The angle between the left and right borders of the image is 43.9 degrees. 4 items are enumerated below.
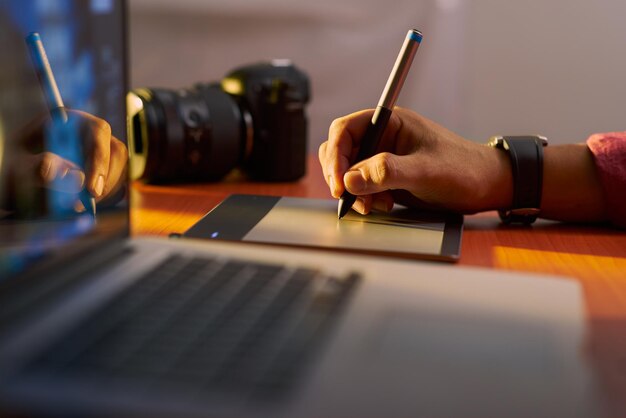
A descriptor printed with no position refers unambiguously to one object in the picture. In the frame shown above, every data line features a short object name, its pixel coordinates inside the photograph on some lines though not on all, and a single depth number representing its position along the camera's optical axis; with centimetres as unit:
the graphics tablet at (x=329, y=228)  64
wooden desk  45
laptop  31
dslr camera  94
